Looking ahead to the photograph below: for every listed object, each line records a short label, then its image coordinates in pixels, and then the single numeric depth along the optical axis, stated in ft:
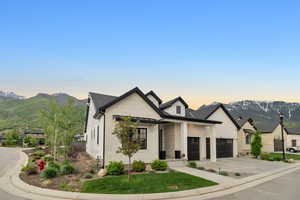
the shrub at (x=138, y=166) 45.89
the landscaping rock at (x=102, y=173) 41.40
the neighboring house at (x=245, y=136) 108.58
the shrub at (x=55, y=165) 46.97
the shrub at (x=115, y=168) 42.14
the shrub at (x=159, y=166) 48.75
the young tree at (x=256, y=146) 92.02
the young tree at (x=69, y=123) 69.62
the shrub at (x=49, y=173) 40.01
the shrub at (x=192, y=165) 57.88
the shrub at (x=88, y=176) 39.70
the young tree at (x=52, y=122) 69.97
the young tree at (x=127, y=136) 36.37
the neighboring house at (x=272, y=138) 136.26
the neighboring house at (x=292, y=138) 155.43
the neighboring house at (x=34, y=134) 209.28
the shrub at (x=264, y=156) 87.89
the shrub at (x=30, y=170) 45.69
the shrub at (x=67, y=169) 42.85
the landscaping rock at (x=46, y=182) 35.92
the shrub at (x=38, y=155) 80.96
